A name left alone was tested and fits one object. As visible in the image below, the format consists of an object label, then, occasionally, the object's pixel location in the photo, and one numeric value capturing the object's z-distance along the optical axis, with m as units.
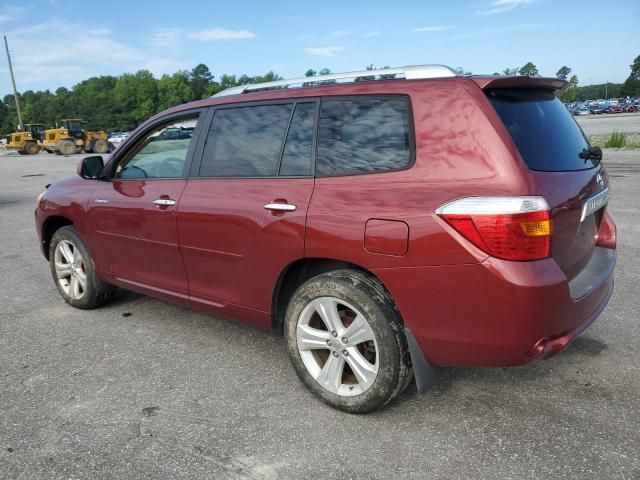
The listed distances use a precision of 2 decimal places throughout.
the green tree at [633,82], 135.25
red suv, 2.33
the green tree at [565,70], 157.77
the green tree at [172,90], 127.96
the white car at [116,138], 42.89
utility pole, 57.78
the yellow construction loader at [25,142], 38.09
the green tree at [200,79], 150.10
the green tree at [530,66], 127.58
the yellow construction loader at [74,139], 34.47
